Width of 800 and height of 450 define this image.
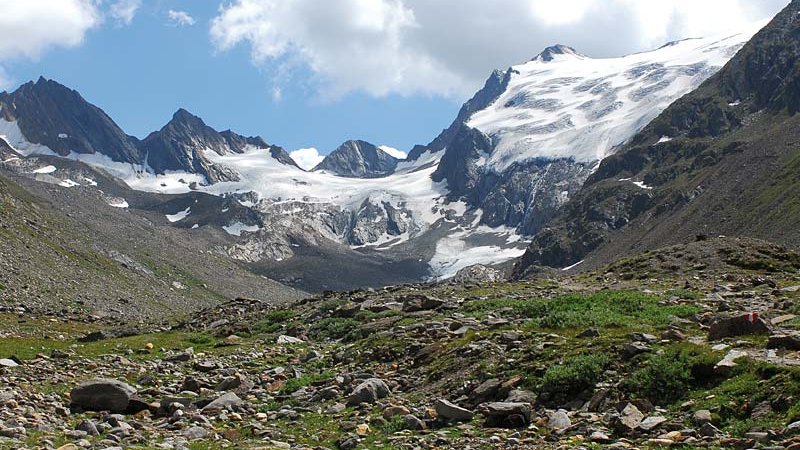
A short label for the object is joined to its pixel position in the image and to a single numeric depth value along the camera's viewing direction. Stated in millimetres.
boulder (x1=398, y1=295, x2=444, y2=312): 37406
